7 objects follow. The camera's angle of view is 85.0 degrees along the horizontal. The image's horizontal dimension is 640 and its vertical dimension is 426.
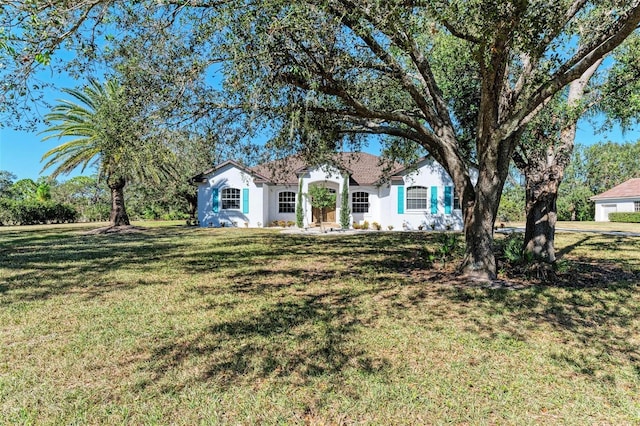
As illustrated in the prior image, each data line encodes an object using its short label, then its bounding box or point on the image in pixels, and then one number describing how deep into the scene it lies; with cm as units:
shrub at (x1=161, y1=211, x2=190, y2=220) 3334
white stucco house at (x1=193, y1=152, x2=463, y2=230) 2045
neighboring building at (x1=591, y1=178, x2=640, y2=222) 3150
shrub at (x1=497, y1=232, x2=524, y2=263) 804
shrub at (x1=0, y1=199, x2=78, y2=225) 2734
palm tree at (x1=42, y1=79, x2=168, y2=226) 1833
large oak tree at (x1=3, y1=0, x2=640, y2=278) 487
